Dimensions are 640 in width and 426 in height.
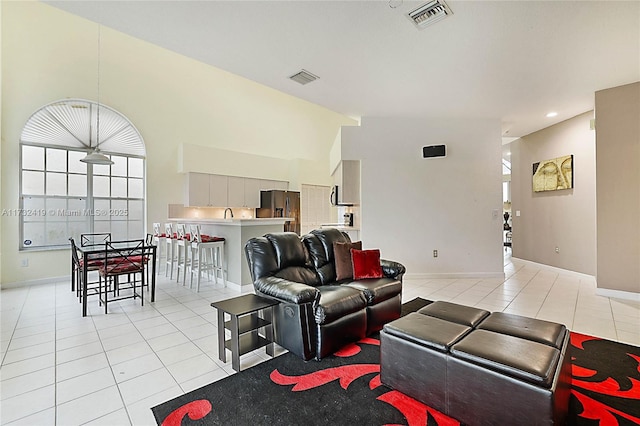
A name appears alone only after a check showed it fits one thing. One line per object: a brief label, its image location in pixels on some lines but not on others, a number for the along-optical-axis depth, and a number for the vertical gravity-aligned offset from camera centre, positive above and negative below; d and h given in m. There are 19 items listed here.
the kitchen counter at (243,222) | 4.60 -0.14
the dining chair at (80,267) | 3.83 -0.70
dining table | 3.49 -0.46
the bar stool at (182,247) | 4.96 -0.58
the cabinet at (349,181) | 5.59 +0.58
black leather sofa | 2.41 -0.72
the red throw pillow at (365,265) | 3.36 -0.58
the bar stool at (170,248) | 5.43 -0.65
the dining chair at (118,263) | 3.72 -0.66
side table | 2.27 -0.91
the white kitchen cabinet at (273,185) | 8.45 +0.80
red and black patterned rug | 1.75 -1.18
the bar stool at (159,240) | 5.84 -0.56
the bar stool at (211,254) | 4.64 -0.66
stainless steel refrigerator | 8.09 +0.19
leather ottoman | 1.50 -0.84
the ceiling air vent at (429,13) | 2.53 +1.72
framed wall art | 5.75 +0.77
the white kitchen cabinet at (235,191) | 7.76 +0.55
